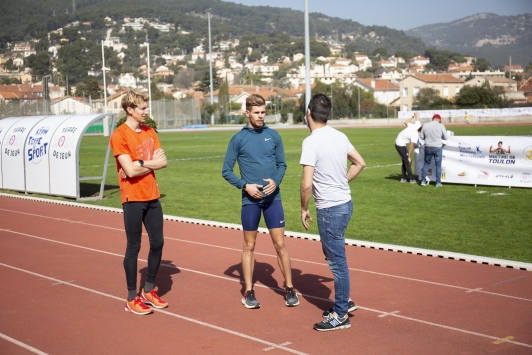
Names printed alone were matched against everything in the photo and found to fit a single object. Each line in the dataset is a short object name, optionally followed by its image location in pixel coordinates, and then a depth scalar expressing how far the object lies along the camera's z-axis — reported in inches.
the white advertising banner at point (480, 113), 2433.6
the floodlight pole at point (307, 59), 1180.9
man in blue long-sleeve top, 277.7
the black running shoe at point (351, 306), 268.8
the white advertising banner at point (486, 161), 687.1
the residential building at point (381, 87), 6038.4
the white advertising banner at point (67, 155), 673.0
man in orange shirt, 270.4
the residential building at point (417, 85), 4756.4
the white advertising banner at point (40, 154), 712.4
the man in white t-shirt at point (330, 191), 248.5
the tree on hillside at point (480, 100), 3225.9
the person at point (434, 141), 713.0
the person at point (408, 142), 740.0
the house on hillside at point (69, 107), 2784.5
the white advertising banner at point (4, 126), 785.6
